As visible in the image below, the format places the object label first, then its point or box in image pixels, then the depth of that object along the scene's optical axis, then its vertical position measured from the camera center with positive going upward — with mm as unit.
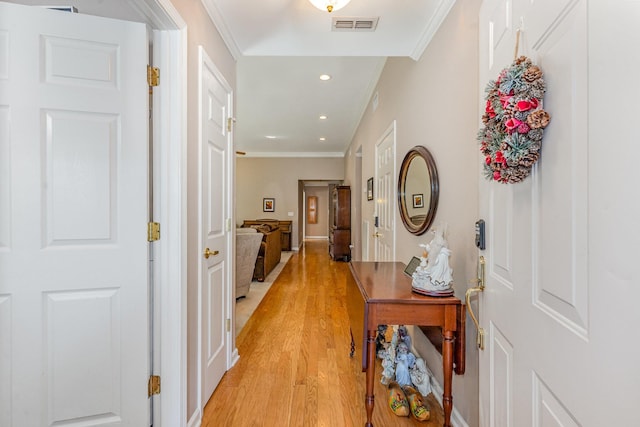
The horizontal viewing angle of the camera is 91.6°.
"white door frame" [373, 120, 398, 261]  3018 +334
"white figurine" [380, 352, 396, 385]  2135 -1102
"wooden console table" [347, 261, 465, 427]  1528 -538
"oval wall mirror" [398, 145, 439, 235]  2059 +161
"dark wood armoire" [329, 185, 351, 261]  7379 -344
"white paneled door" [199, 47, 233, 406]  1893 -70
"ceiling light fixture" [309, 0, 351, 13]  1652 +1114
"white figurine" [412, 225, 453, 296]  1565 -304
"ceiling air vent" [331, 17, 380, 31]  2053 +1264
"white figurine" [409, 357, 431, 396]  1993 -1075
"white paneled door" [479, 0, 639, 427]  570 -123
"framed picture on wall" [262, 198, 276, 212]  9258 +194
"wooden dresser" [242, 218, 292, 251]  8682 -438
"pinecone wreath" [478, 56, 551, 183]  761 +231
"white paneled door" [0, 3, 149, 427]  1330 -37
